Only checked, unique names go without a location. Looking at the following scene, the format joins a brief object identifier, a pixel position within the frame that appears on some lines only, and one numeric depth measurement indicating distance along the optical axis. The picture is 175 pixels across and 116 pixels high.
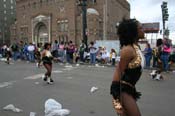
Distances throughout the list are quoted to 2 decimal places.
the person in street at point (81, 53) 11.21
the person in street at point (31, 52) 11.91
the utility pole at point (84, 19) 12.12
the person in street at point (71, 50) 10.94
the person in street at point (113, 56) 10.16
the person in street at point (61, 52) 11.19
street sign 28.35
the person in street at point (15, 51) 12.80
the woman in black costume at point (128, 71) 1.72
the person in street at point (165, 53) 7.55
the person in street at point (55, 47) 11.01
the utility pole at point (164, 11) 10.14
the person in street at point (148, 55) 9.04
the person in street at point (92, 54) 10.57
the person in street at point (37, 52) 10.75
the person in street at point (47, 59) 5.59
